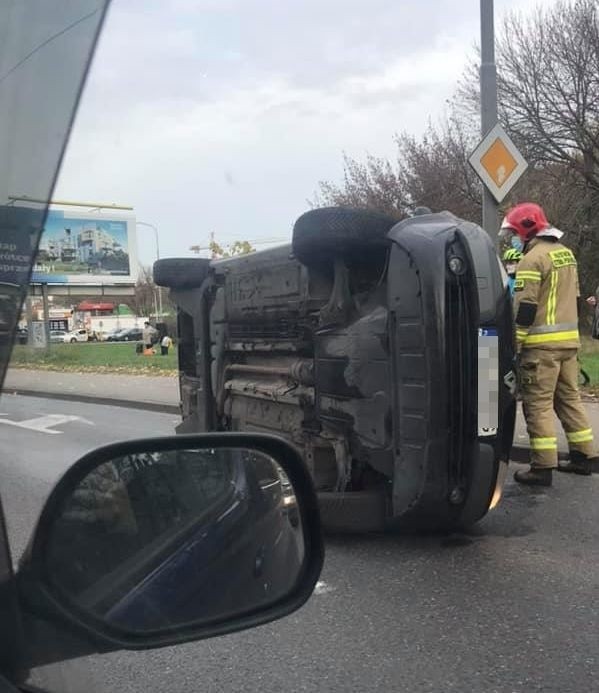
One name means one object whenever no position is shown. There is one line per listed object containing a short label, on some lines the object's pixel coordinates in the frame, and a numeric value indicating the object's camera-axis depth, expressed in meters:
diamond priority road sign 7.30
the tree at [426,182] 22.16
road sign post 7.67
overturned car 3.56
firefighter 5.16
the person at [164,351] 13.20
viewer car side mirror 1.13
